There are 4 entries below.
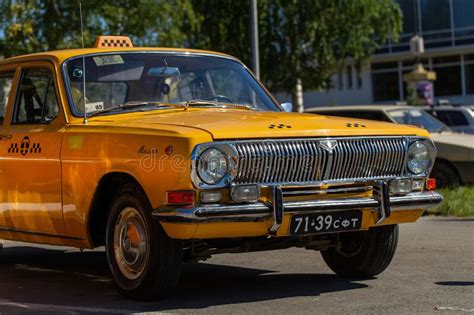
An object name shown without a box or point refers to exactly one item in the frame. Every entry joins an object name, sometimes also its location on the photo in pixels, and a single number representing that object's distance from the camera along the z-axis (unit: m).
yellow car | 5.80
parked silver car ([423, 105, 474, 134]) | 20.44
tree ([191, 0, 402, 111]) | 30.12
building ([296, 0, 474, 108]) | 46.03
